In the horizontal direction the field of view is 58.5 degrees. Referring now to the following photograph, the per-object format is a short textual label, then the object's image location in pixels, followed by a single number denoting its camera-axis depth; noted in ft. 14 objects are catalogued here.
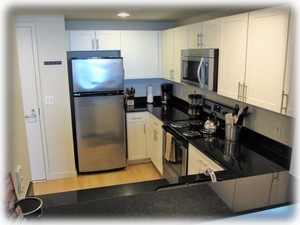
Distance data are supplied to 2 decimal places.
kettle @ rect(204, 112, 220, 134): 9.89
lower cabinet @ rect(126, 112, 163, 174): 13.41
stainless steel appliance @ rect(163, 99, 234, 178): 9.64
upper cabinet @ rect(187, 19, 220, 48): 8.89
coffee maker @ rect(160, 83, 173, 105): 15.21
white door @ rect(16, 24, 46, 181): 11.44
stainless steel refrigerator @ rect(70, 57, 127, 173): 12.17
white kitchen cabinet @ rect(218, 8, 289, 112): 6.22
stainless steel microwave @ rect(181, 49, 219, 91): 9.03
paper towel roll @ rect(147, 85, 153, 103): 15.10
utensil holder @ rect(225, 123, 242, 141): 8.86
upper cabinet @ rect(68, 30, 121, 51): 13.01
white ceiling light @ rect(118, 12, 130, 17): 11.05
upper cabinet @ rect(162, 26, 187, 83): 11.73
